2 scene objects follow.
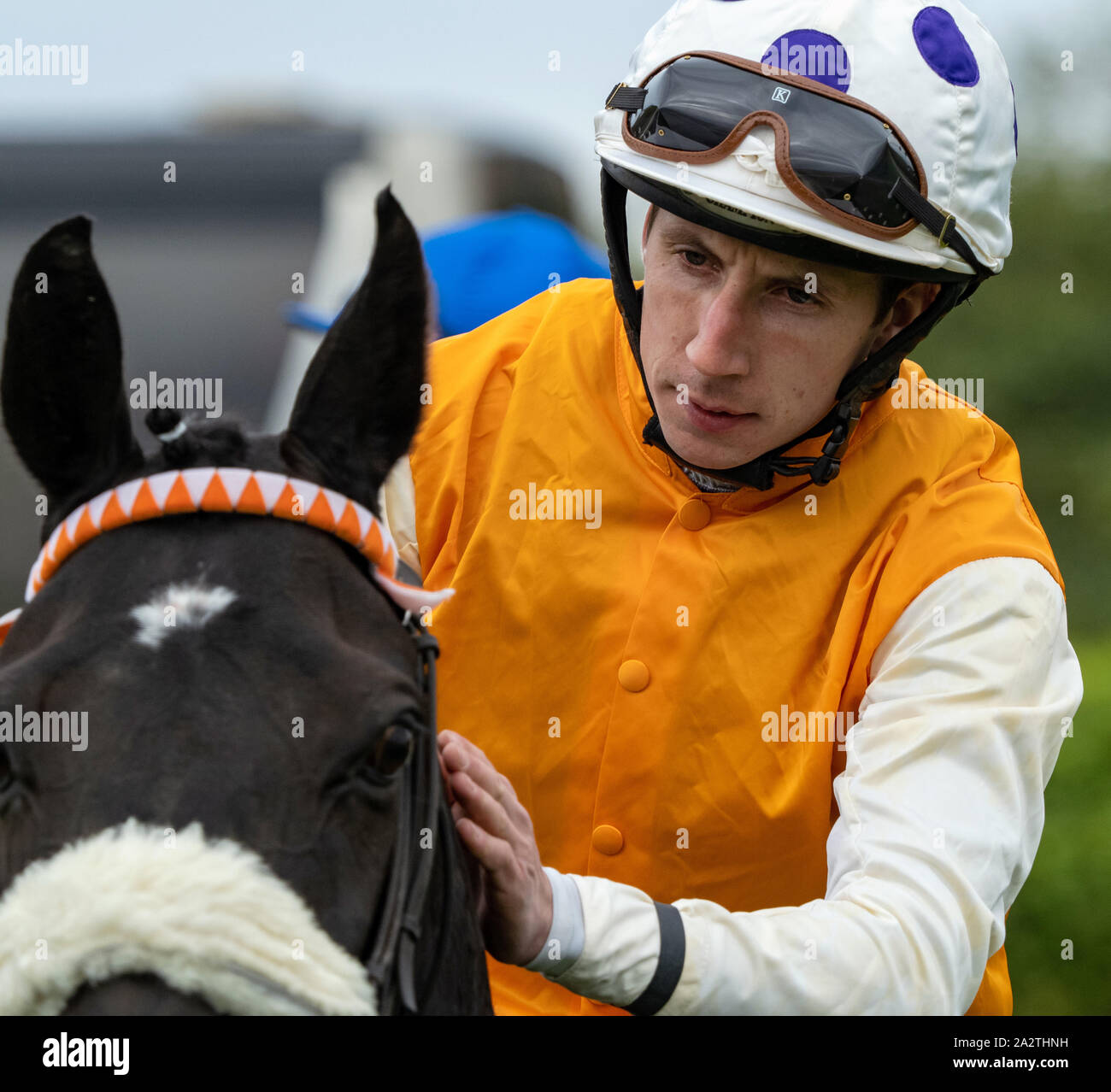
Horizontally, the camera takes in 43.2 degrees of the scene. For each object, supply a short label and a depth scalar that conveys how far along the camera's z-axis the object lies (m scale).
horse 1.56
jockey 2.44
